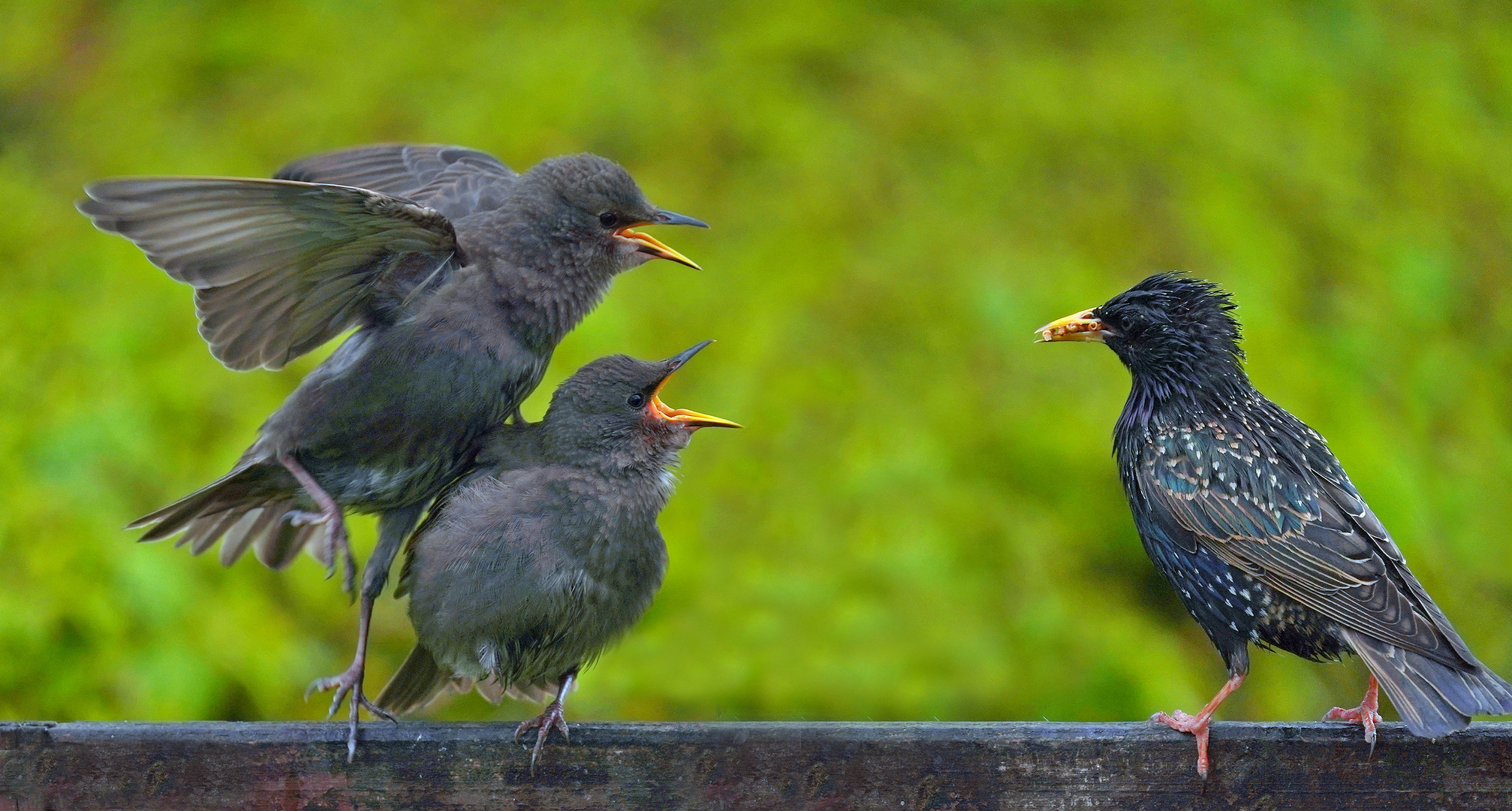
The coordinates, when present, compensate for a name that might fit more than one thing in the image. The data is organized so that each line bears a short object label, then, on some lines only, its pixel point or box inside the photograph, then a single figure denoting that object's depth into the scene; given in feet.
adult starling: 17.74
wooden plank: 16.47
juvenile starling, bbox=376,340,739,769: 18.25
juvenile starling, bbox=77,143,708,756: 18.43
